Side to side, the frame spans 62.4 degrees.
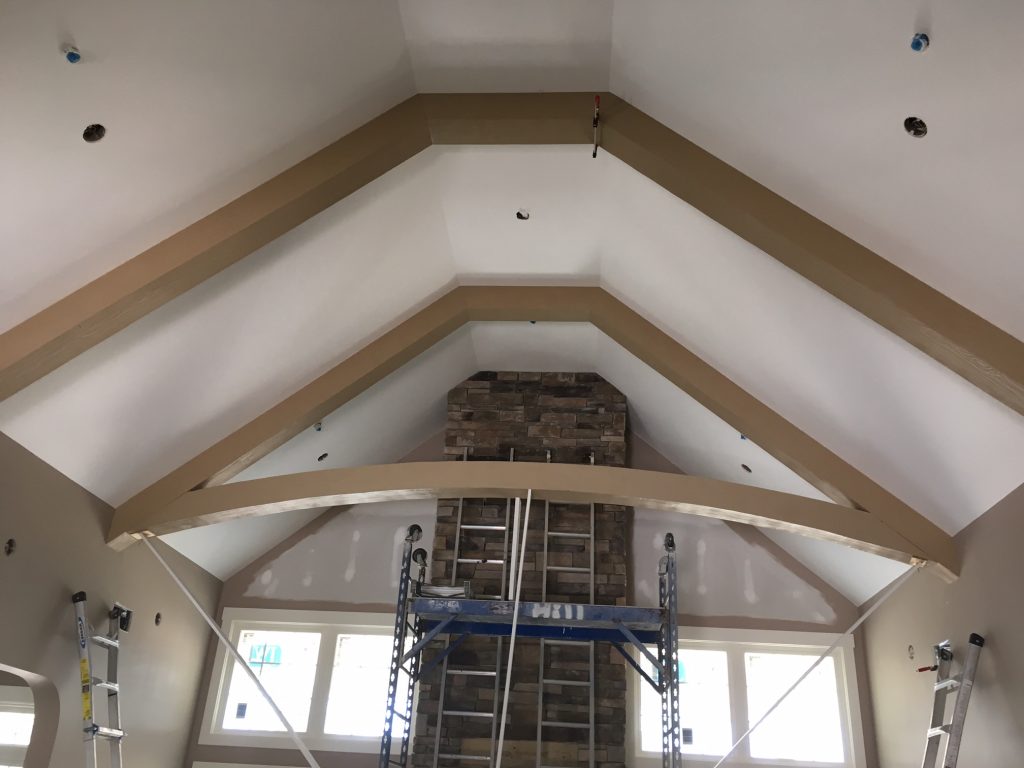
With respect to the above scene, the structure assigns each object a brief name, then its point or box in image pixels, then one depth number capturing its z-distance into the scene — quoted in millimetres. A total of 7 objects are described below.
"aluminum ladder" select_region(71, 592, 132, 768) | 4689
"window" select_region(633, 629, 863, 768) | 6137
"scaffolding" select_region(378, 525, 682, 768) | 5504
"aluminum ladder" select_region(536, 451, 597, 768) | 5980
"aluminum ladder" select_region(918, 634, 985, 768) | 4352
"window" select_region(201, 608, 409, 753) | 6383
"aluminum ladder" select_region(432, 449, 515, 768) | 5988
